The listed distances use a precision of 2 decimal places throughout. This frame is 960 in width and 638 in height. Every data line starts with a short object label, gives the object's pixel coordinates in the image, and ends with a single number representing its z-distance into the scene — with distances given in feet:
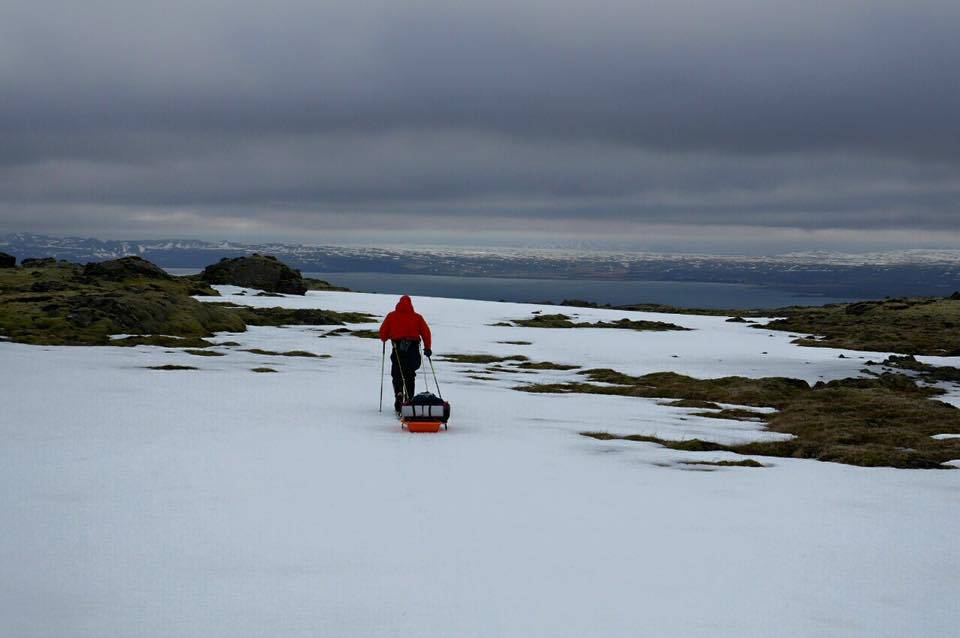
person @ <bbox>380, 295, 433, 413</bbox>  56.18
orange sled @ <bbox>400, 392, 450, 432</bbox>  47.96
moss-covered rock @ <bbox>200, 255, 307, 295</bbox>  223.51
